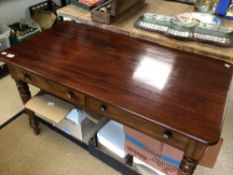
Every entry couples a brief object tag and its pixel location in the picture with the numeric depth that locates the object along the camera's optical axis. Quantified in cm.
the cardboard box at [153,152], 114
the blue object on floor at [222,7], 147
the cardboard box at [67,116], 134
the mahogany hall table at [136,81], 91
